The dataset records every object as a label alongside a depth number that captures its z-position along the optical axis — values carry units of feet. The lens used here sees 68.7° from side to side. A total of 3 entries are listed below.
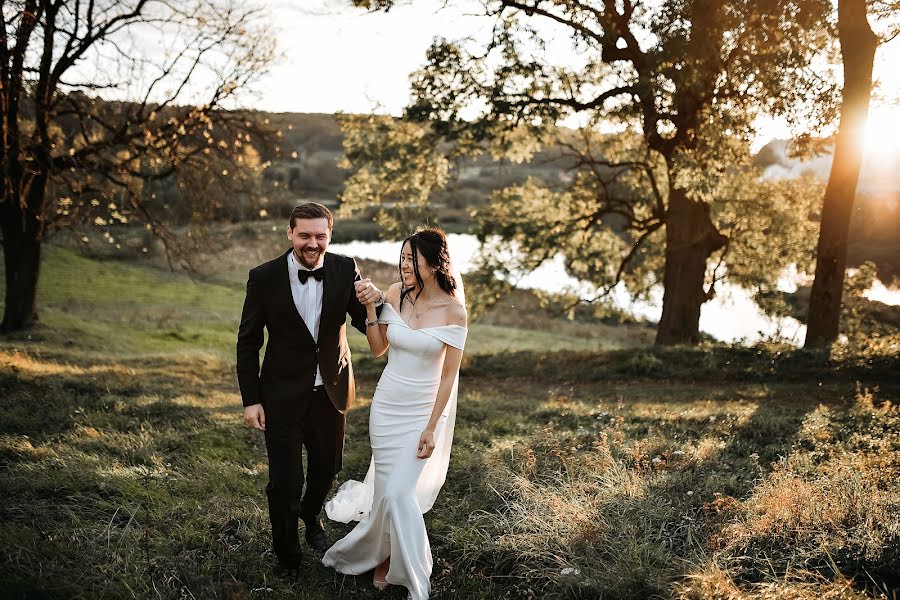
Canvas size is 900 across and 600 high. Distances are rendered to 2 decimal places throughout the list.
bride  13.71
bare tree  40.63
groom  13.98
